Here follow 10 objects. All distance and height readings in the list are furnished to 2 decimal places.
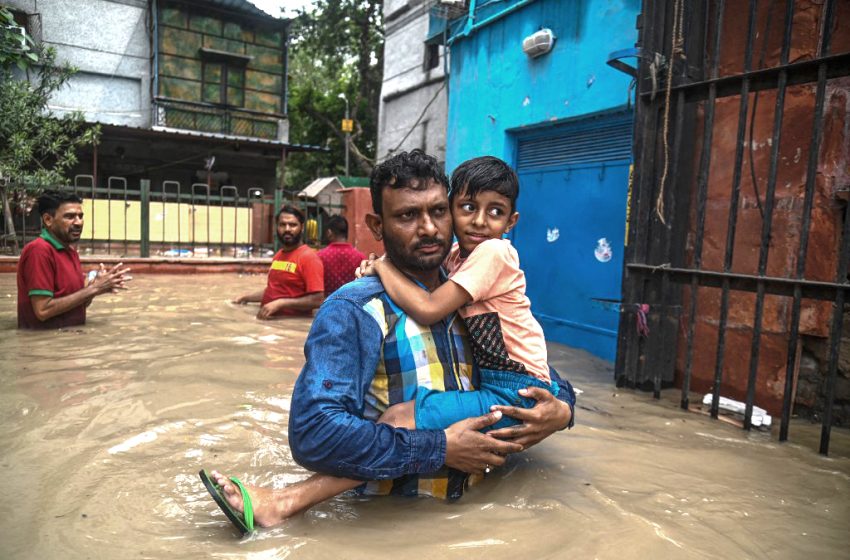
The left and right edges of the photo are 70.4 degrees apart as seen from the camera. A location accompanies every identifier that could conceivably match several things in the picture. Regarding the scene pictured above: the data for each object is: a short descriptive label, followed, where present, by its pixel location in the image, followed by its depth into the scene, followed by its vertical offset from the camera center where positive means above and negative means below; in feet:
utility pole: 72.28 +12.26
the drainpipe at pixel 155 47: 65.57 +18.60
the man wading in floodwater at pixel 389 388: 6.61 -1.90
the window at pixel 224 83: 69.82 +16.18
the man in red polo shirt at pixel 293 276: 20.59 -1.77
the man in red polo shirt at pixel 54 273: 17.10 -1.72
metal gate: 11.51 +1.06
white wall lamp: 23.73 +7.72
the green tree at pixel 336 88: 75.36 +19.56
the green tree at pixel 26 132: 37.01 +5.21
